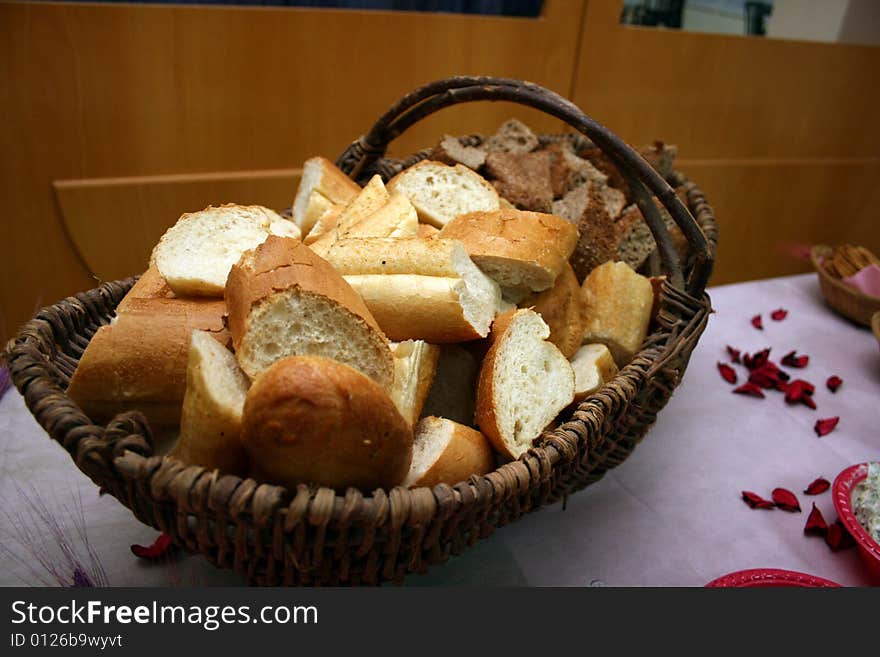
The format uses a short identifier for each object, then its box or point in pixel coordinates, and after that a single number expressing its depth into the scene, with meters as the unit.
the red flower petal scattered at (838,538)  0.49
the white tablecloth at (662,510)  0.46
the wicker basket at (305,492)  0.34
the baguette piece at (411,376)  0.41
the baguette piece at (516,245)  0.48
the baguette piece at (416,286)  0.44
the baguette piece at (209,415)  0.38
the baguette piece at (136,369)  0.40
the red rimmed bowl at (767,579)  0.43
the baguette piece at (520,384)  0.43
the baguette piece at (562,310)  0.50
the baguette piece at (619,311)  0.52
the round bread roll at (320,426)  0.35
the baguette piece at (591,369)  0.48
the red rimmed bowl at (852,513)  0.45
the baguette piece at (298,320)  0.39
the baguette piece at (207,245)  0.46
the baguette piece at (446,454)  0.39
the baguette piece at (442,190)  0.56
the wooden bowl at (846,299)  0.72
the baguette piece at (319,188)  0.56
